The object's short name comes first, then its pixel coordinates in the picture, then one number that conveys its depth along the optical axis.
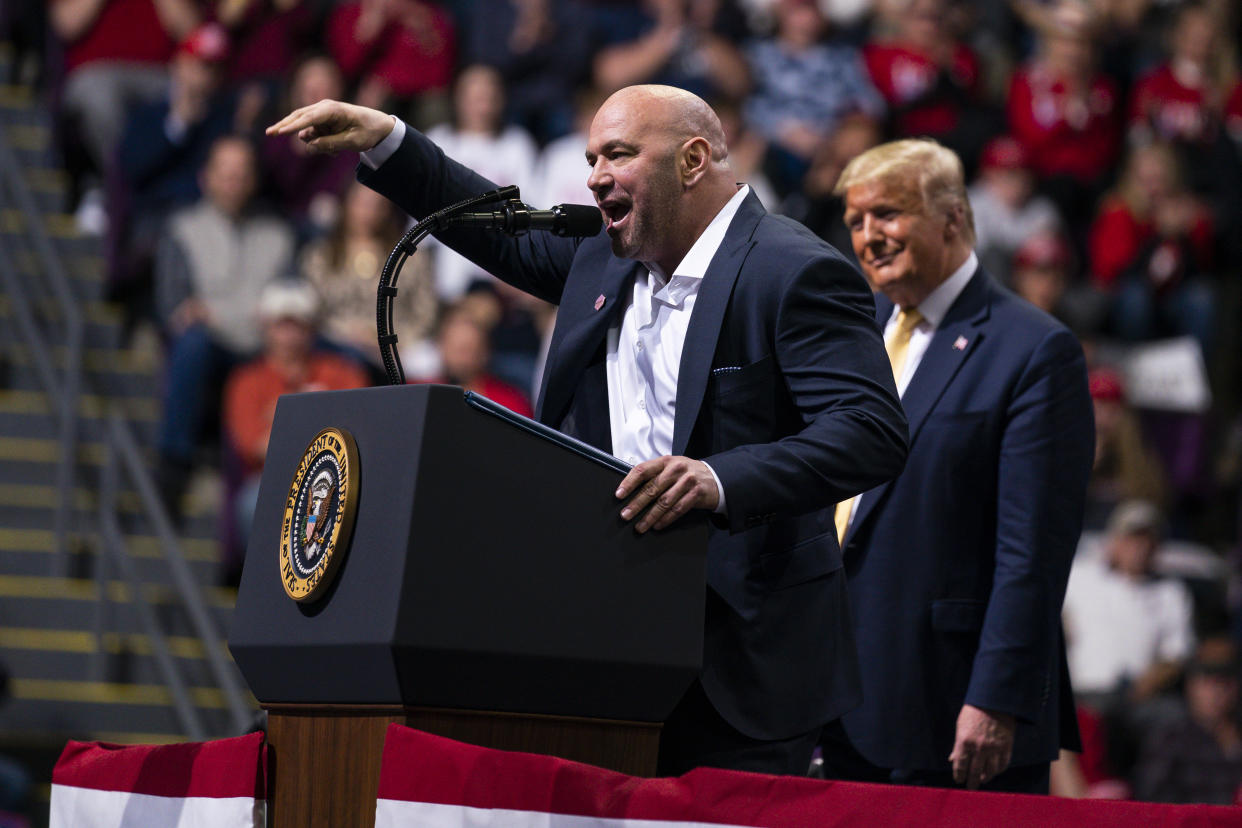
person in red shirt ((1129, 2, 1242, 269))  18.61
